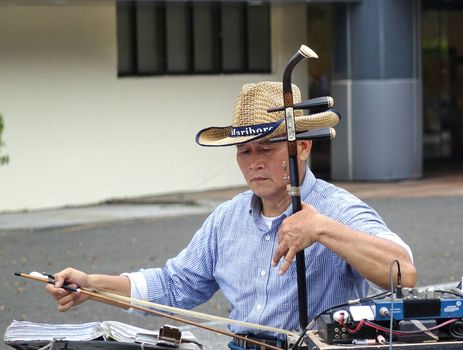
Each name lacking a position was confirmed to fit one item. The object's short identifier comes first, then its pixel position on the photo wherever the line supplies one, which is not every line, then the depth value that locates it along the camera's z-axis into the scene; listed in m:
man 7.92
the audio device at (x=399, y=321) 6.42
